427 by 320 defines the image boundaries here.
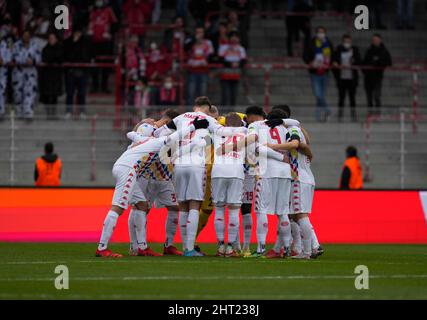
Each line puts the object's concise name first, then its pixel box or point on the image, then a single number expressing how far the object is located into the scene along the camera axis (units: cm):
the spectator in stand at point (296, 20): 3478
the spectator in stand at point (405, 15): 3631
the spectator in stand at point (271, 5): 3800
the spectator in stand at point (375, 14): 3588
